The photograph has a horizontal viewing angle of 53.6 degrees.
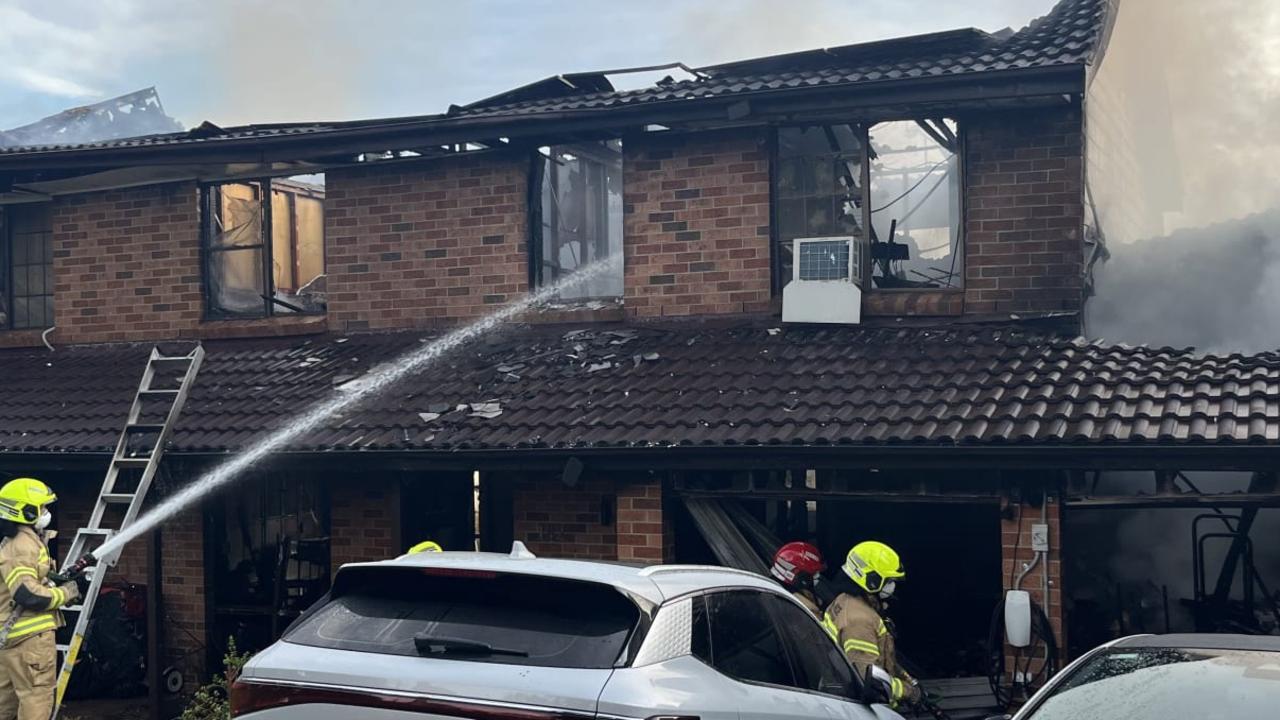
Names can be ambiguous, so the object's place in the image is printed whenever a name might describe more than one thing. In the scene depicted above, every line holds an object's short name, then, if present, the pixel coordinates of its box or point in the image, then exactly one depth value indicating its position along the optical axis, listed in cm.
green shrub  966
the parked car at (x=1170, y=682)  468
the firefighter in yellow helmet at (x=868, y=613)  703
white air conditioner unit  1066
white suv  441
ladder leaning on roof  921
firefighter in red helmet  816
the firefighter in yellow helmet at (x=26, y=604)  846
